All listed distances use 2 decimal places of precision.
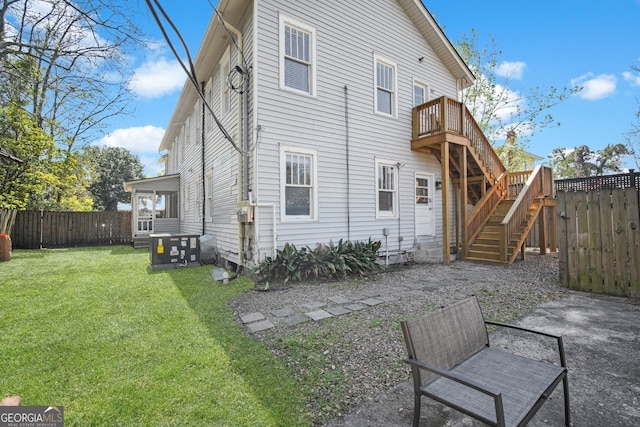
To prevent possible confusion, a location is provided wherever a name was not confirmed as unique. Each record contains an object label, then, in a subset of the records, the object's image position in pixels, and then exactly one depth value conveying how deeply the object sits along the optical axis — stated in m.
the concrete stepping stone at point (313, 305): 4.73
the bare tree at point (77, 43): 5.65
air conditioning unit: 8.06
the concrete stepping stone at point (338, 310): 4.41
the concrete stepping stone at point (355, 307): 4.61
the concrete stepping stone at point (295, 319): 4.03
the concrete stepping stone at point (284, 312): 4.39
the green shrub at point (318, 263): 6.50
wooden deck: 8.62
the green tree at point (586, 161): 27.34
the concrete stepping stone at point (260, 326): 3.80
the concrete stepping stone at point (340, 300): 4.99
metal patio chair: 1.60
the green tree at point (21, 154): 12.06
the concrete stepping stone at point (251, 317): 4.14
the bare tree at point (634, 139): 13.88
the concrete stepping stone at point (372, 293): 5.44
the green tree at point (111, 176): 28.99
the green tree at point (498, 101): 16.14
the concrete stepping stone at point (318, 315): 4.21
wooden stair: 8.41
